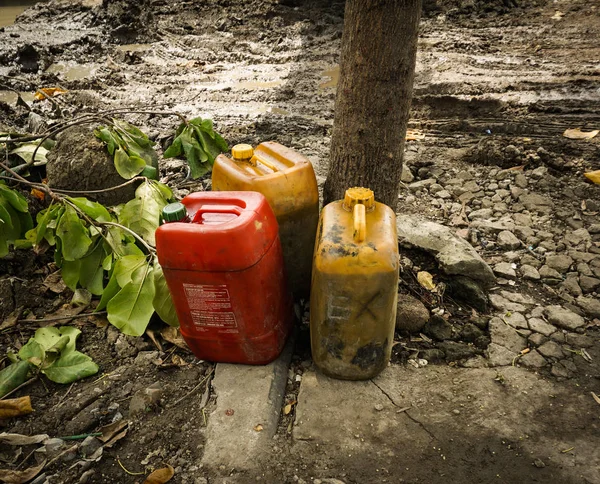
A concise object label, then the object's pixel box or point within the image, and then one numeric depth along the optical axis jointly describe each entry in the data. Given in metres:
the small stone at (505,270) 2.61
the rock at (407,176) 3.55
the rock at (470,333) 2.27
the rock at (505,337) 2.20
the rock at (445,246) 2.49
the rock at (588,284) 2.51
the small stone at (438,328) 2.29
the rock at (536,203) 3.12
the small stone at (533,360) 2.10
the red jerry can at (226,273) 1.68
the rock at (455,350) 2.19
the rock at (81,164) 2.72
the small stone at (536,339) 2.21
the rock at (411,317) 2.31
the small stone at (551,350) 2.14
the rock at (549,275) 2.57
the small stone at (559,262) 2.64
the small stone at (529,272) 2.60
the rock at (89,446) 1.78
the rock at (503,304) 2.41
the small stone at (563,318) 2.29
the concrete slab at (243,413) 1.75
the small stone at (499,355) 2.12
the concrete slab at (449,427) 1.68
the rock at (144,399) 1.94
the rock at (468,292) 2.43
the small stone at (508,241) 2.82
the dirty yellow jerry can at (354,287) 1.70
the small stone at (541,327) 2.27
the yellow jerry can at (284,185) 2.07
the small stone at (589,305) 2.36
